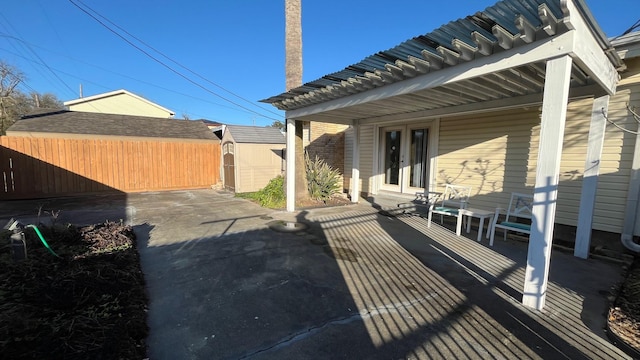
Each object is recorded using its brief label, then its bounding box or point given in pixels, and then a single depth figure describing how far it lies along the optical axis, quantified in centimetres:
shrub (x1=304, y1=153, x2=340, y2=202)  818
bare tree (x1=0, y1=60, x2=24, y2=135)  1555
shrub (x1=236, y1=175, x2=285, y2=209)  770
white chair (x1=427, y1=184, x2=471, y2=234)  514
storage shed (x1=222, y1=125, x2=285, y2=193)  998
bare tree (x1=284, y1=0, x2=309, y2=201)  795
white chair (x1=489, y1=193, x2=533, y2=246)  416
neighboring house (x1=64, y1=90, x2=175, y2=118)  1950
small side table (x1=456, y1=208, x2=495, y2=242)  473
